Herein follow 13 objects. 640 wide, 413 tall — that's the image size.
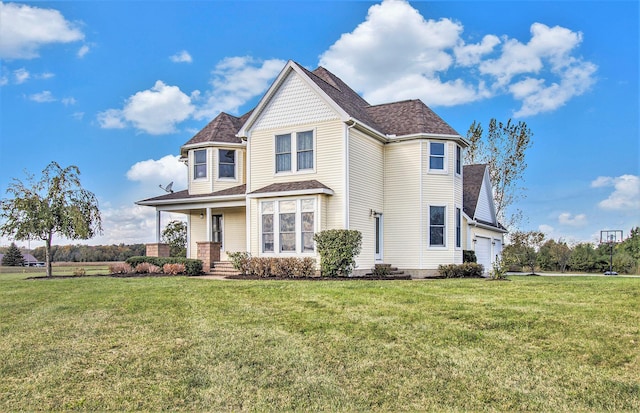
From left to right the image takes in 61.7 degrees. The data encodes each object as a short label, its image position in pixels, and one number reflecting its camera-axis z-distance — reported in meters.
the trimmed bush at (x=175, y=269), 21.22
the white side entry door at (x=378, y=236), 21.64
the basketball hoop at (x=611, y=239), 32.76
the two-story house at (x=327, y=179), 19.55
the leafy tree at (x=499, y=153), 35.12
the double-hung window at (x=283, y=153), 20.67
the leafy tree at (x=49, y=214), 21.89
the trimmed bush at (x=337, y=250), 18.06
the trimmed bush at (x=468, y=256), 22.95
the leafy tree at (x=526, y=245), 35.25
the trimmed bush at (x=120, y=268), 22.61
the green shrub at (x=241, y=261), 19.72
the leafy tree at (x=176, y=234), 33.81
